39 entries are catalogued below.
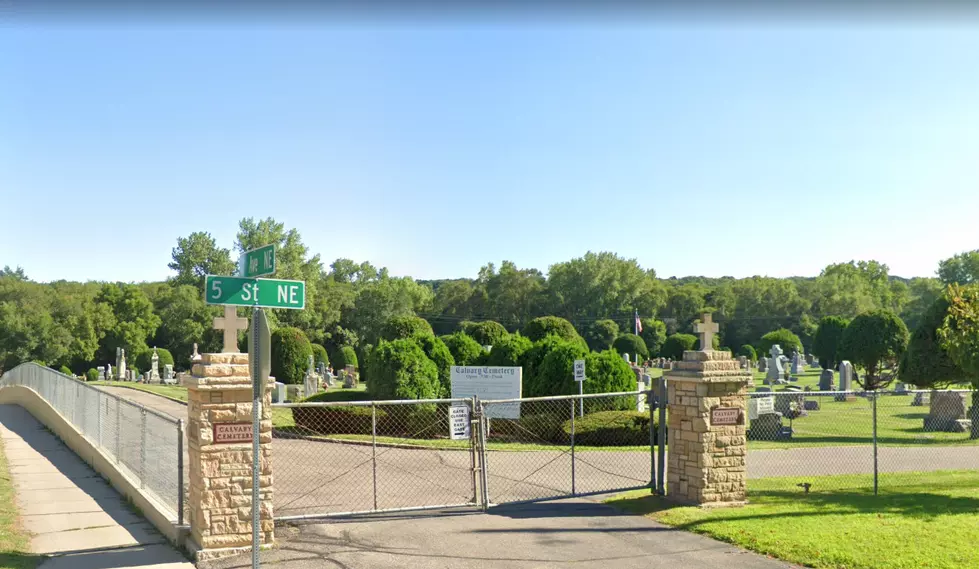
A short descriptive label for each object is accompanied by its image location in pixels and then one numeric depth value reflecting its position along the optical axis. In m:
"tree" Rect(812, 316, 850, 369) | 39.72
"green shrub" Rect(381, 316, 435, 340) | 26.58
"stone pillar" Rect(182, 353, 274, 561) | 8.05
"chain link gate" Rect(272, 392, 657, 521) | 11.26
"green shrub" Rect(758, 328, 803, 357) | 54.25
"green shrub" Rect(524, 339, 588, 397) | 19.80
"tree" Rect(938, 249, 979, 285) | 105.81
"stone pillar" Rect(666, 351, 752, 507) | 10.27
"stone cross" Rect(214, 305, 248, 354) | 8.13
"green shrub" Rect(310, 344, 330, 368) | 49.91
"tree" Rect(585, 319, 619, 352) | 76.94
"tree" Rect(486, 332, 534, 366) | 21.20
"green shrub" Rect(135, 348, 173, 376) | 57.12
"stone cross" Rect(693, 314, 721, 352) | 10.69
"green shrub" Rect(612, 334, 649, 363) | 58.91
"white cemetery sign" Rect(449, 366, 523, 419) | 19.61
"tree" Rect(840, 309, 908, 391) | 27.86
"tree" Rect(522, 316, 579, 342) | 26.94
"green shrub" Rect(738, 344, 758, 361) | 56.73
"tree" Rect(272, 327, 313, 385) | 33.44
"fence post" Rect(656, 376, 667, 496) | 10.90
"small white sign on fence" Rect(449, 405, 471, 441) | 13.57
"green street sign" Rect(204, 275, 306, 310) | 6.45
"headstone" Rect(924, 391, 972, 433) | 20.81
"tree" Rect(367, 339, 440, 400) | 19.53
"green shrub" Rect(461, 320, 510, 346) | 30.19
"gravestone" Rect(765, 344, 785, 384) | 36.16
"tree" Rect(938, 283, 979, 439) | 11.80
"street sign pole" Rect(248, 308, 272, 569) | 5.63
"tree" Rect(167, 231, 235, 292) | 64.81
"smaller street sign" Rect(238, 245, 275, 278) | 6.25
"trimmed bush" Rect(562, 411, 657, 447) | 17.64
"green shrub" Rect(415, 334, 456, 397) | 20.52
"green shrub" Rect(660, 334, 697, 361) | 58.91
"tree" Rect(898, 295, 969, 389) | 21.11
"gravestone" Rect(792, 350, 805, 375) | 46.03
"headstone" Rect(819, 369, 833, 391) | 31.36
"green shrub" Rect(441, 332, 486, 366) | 22.28
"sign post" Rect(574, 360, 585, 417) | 18.69
